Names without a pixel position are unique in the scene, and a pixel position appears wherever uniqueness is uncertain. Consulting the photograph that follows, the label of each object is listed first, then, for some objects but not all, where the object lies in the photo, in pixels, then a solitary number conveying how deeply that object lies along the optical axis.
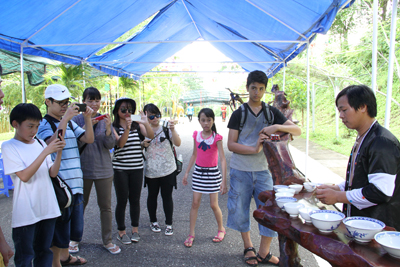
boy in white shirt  1.96
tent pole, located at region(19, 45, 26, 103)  5.31
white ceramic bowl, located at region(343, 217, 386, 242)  1.37
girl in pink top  3.16
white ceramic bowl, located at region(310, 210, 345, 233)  1.53
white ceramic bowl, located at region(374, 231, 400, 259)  1.22
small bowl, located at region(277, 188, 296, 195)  2.16
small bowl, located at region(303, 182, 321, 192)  2.23
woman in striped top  3.08
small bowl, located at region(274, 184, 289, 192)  2.30
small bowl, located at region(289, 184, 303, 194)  2.27
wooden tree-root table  1.31
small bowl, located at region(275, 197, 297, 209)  1.98
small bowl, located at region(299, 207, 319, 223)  1.69
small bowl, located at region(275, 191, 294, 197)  2.07
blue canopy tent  4.33
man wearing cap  2.42
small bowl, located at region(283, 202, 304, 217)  1.81
